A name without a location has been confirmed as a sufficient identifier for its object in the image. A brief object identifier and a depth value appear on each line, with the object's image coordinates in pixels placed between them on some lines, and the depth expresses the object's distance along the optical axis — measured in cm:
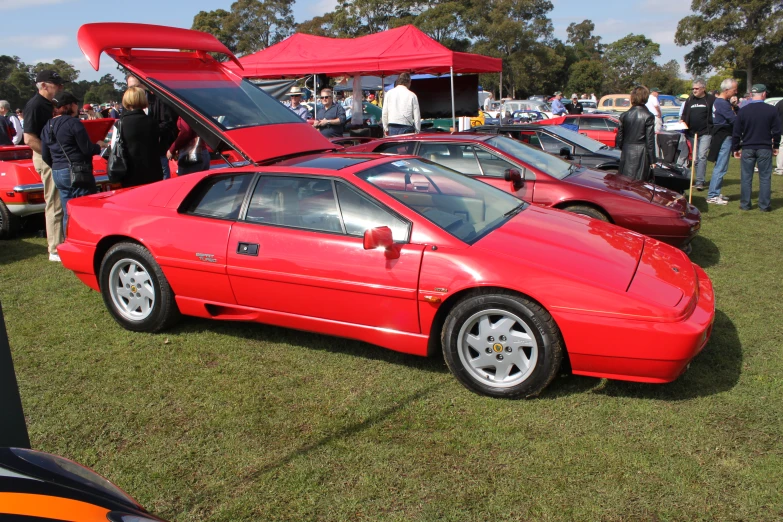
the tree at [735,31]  4753
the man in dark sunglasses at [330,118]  1010
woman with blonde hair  607
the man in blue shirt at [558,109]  2275
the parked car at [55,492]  145
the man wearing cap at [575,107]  2152
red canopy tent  1168
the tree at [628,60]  6706
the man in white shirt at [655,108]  1296
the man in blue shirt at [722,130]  945
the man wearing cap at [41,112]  610
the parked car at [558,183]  586
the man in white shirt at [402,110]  923
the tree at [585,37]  9650
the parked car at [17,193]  719
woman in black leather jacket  753
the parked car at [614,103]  2981
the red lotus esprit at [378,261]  324
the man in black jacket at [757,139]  834
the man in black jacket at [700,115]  970
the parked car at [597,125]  1383
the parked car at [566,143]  909
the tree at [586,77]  5916
